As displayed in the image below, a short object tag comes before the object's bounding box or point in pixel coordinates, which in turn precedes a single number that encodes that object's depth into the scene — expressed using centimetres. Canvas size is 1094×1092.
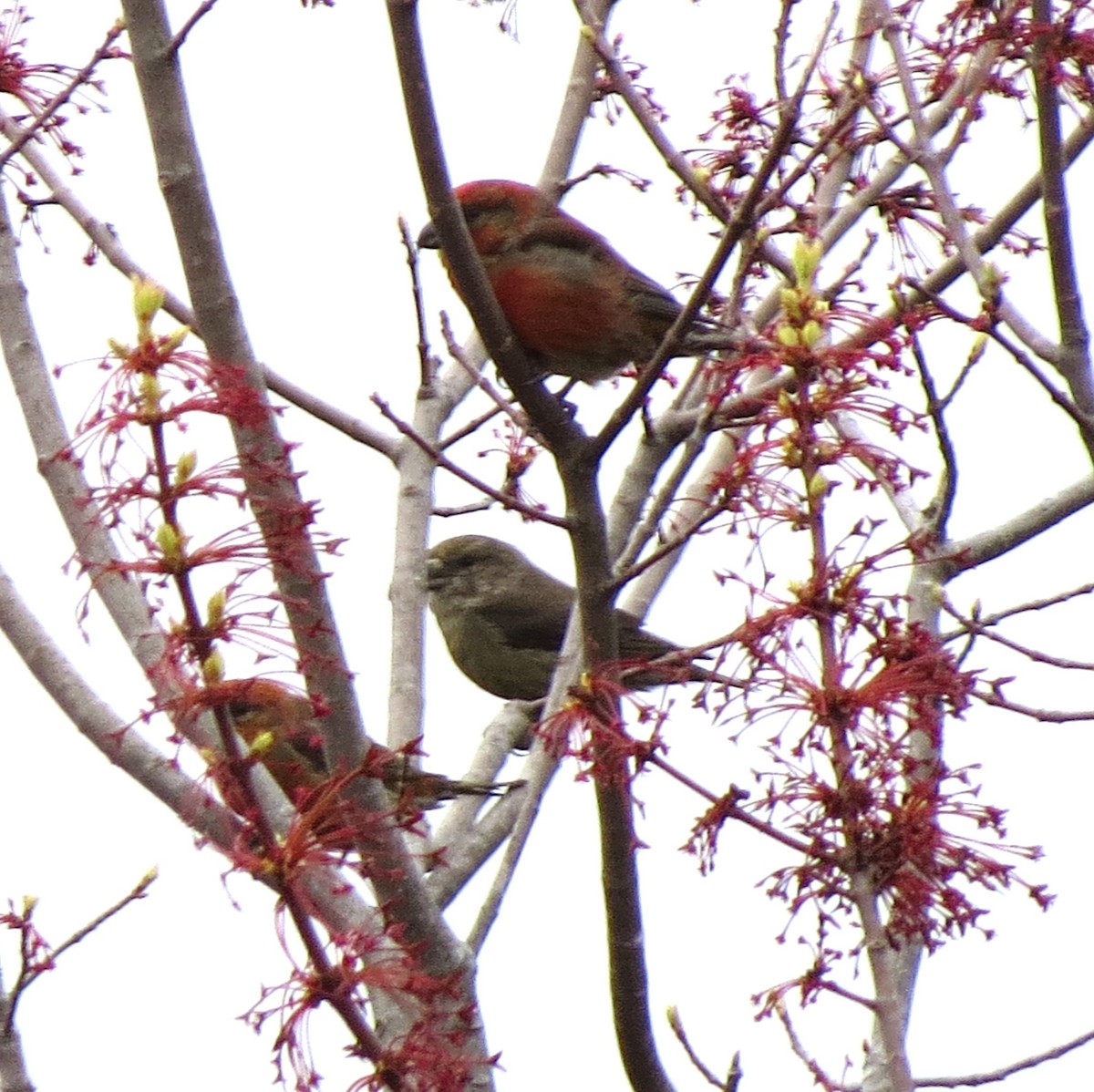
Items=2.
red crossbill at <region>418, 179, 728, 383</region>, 1049
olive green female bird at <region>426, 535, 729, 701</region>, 1562
